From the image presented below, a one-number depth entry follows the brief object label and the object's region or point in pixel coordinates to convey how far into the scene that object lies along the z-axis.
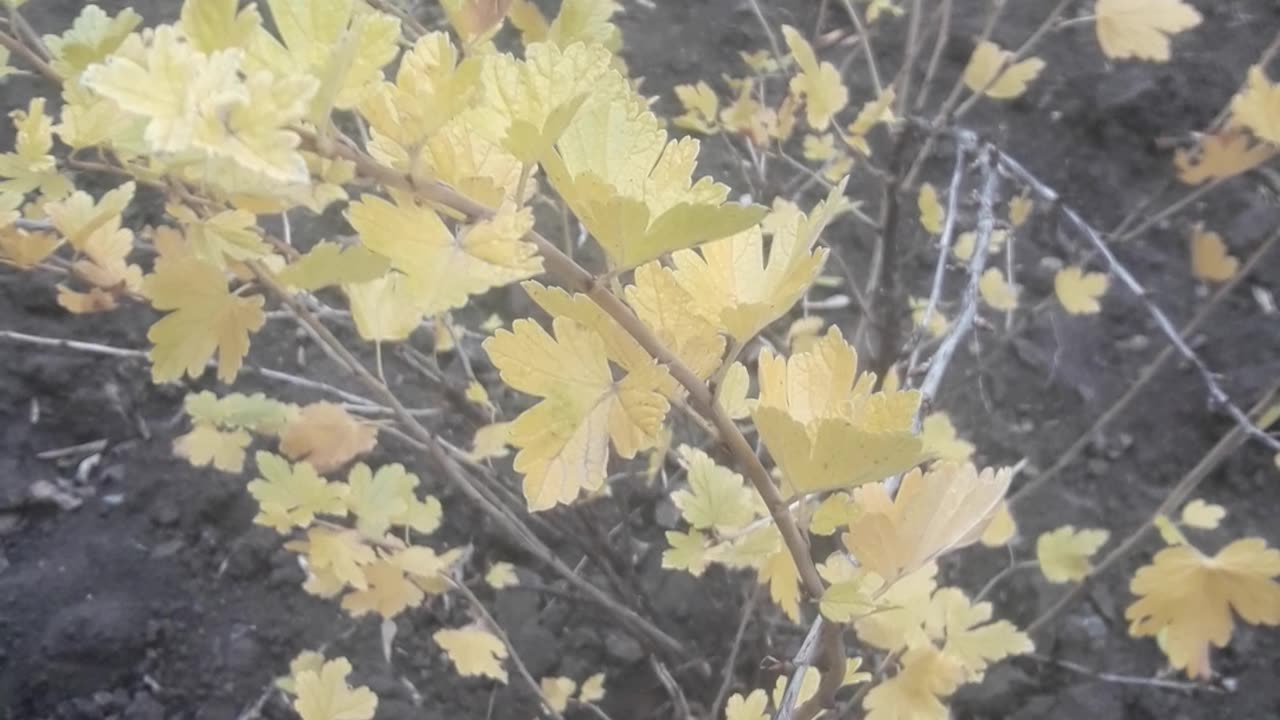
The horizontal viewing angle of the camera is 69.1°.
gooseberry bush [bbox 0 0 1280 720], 0.34
